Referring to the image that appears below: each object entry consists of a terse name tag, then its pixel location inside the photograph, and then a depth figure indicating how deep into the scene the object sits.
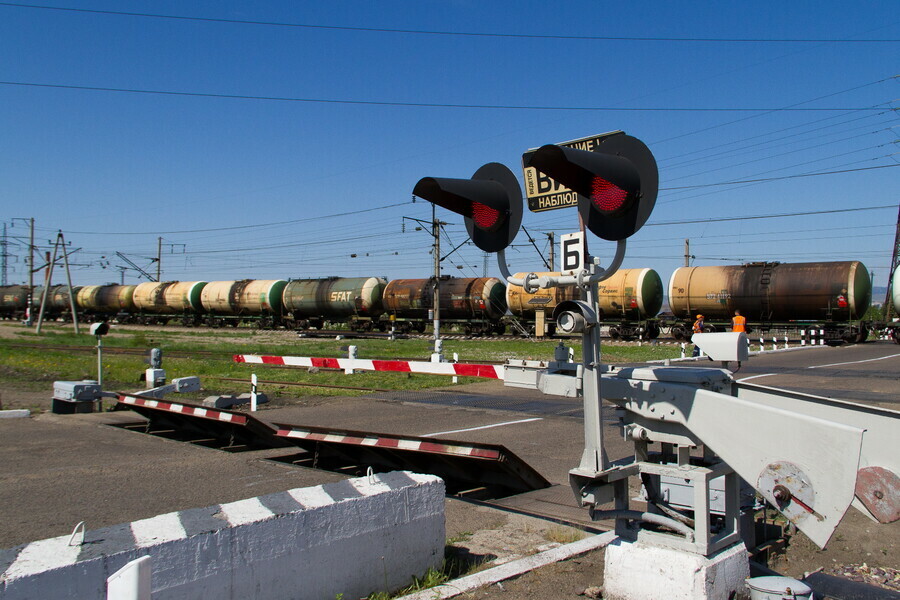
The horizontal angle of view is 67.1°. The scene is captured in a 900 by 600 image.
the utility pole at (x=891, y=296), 33.80
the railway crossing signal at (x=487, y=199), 4.36
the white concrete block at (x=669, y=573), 3.45
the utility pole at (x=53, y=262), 41.89
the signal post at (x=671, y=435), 3.12
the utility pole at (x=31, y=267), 56.38
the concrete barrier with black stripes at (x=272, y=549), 2.66
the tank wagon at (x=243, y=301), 48.84
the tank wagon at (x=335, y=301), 43.78
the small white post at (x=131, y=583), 2.09
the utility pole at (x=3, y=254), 96.53
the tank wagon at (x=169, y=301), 53.78
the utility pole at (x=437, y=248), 31.48
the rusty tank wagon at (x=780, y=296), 30.50
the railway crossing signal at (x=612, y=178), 3.55
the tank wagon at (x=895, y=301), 31.69
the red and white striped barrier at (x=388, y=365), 10.25
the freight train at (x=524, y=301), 31.12
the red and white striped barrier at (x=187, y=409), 8.26
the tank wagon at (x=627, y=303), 34.50
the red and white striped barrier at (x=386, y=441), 5.84
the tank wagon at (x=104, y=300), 59.56
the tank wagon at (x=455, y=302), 38.95
